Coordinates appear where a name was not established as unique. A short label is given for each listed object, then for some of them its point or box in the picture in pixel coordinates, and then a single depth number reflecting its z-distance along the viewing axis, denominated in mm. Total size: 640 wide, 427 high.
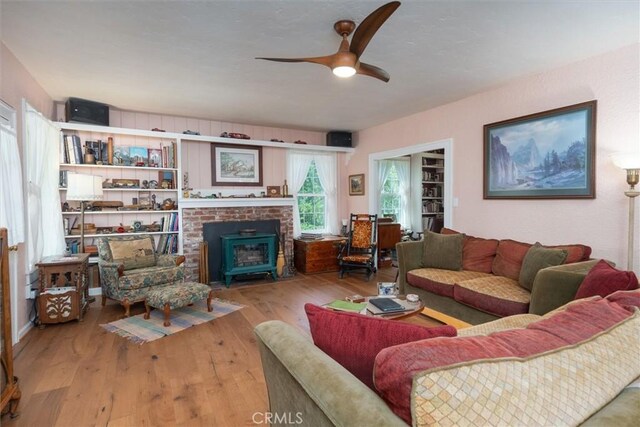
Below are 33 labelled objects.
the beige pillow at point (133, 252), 3857
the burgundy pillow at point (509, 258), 3125
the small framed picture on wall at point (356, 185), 6023
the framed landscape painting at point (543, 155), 3021
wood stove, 4859
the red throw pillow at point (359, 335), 943
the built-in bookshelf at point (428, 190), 7125
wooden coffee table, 2217
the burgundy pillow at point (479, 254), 3531
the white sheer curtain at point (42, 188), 3230
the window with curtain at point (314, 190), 5957
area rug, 3020
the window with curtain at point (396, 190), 6984
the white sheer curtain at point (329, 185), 6229
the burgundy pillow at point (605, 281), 1750
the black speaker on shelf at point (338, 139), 6031
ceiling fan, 1916
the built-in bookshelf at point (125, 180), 4211
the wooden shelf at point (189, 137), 4168
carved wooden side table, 3199
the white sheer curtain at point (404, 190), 7172
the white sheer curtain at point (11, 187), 2566
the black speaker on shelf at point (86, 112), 3982
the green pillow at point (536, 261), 2686
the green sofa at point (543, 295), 2191
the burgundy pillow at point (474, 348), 706
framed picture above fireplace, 5273
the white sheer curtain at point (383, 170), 6824
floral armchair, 3523
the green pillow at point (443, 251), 3672
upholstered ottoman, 3230
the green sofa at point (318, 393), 746
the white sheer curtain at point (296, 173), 5891
